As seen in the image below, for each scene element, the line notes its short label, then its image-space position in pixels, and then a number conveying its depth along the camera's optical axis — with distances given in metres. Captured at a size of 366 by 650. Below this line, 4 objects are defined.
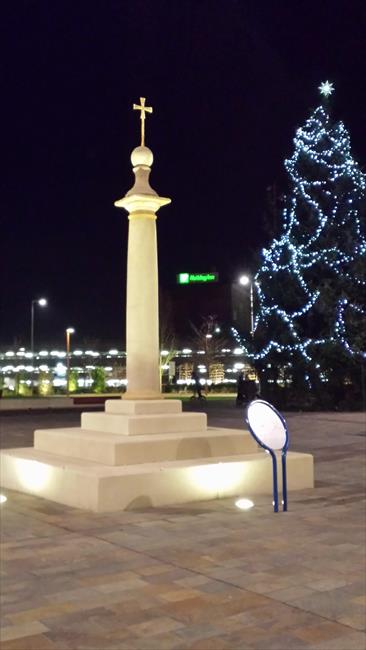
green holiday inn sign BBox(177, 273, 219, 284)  89.62
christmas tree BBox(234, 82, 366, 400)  29.14
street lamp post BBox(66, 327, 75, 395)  44.51
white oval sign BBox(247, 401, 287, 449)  8.88
